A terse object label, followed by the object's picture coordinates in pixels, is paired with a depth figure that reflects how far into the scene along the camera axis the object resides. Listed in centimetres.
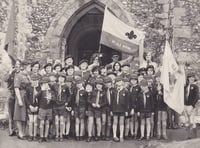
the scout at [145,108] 825
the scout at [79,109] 825
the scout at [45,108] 821
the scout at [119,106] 821
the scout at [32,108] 825
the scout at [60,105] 824
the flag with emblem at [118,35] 883
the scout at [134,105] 828
